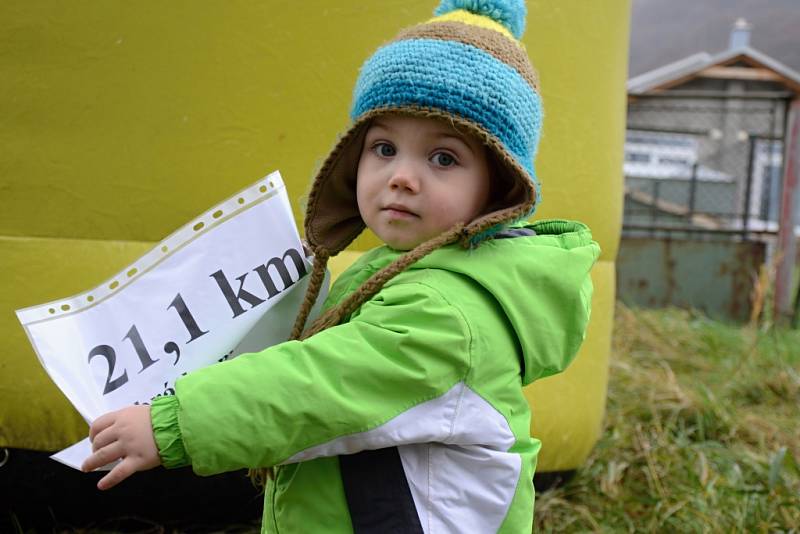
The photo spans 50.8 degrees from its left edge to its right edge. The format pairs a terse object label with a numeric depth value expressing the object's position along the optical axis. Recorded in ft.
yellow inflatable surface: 5.44
